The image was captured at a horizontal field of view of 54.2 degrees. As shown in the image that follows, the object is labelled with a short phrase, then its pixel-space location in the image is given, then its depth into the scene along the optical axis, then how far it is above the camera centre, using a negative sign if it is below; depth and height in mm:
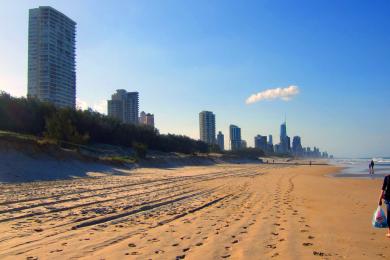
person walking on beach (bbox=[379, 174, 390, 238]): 8266 -843
